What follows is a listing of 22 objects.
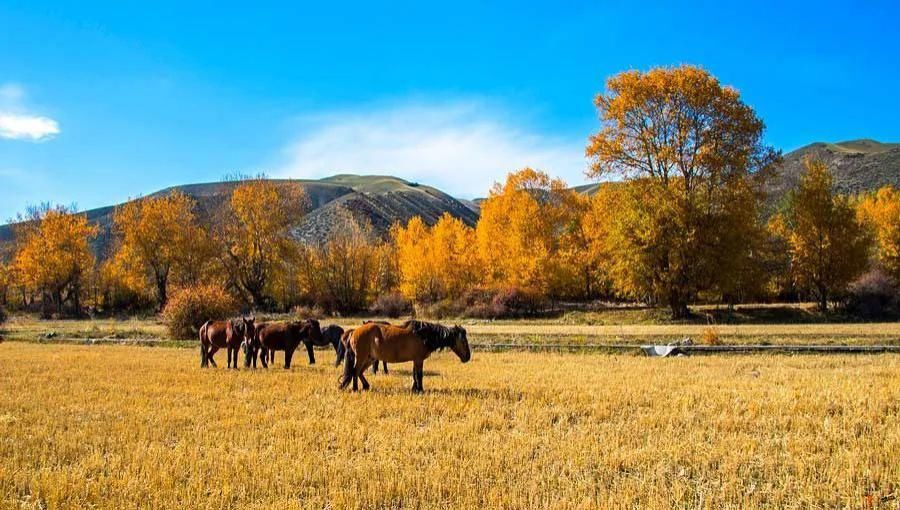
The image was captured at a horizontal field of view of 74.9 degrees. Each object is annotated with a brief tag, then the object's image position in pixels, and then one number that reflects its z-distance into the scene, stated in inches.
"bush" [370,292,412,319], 2145.7
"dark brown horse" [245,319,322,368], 709.3
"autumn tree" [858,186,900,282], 1927.9
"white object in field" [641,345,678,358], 827.0
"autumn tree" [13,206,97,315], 2507.4
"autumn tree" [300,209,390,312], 2397.9
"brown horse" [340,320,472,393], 510.9
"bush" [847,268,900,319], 1536.7
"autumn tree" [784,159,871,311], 1619.1
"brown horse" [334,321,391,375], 595.7
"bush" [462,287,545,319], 1903.3
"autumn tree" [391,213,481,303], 2278.5
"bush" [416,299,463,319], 1982.0
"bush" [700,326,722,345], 910.4
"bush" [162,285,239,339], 1231.5
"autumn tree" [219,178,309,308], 2303.2
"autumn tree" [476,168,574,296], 1959.9
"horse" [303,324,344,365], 749.9
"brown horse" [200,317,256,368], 726.5
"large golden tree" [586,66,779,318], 1467.8
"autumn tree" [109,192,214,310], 2437.3
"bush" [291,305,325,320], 2039.9
